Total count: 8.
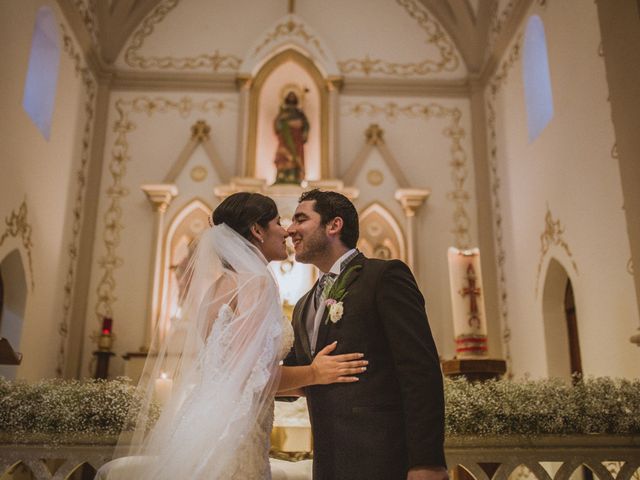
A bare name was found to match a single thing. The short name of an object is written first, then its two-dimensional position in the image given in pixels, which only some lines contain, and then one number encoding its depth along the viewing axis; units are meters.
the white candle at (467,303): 4.82
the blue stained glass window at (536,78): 6.81
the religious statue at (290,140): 8.02
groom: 2.04
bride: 2.34
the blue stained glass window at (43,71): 6.77
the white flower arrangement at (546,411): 3.30
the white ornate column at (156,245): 7.60
